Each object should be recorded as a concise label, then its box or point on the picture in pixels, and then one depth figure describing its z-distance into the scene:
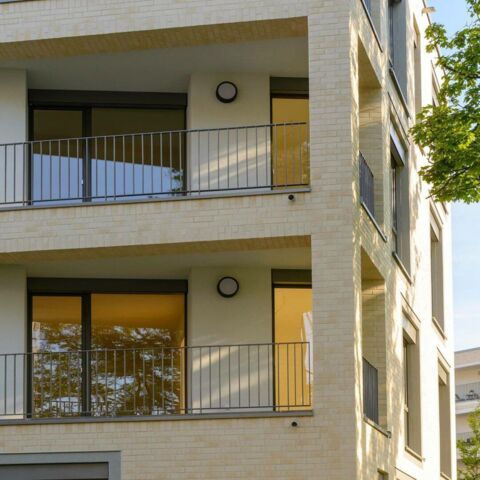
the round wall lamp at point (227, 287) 21.98
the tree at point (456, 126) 24.17
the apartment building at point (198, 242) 19.27
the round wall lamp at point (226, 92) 22.28
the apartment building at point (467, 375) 74.12
